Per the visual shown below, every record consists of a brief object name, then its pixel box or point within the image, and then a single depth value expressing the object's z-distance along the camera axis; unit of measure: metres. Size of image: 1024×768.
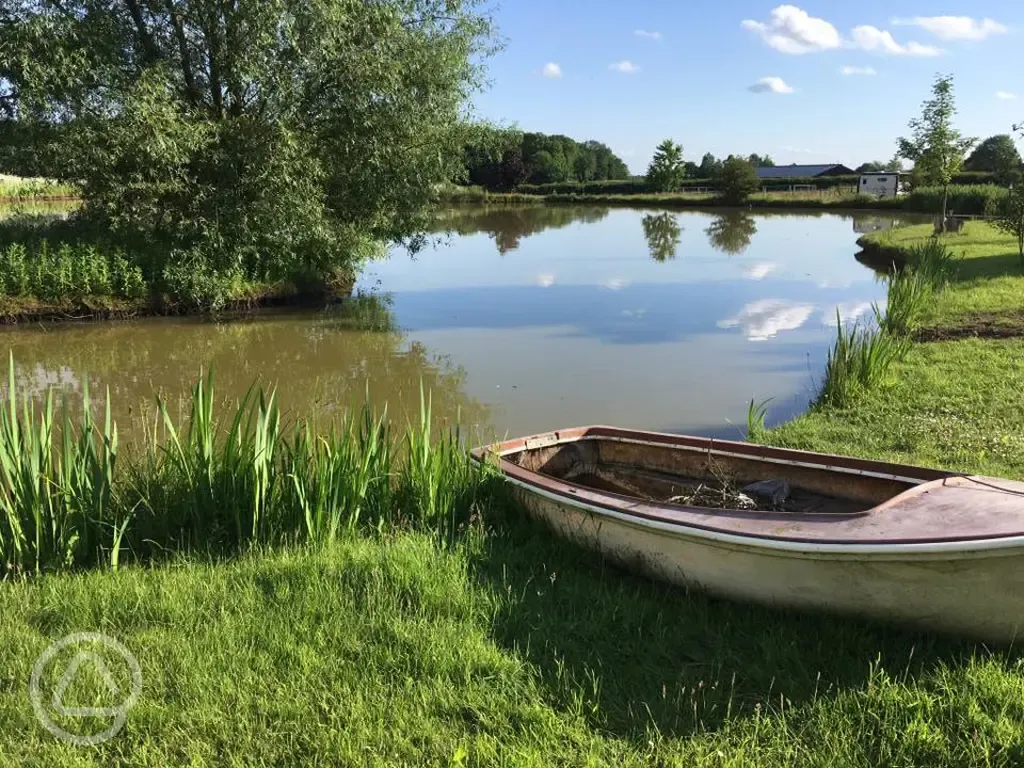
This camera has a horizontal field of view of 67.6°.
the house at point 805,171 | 87.93
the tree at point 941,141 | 20.16
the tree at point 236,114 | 12.02
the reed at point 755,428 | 6.03
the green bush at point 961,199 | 32.66
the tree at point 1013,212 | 13.73
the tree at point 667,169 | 65.00
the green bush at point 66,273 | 12.14
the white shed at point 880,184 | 50.12
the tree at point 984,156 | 60.29
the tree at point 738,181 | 52.22
